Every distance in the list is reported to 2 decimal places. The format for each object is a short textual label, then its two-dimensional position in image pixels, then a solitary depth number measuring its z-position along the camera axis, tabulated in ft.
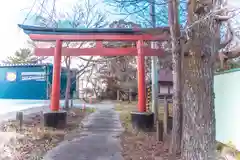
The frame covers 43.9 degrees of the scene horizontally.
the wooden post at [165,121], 27.40
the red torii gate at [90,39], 34.68
